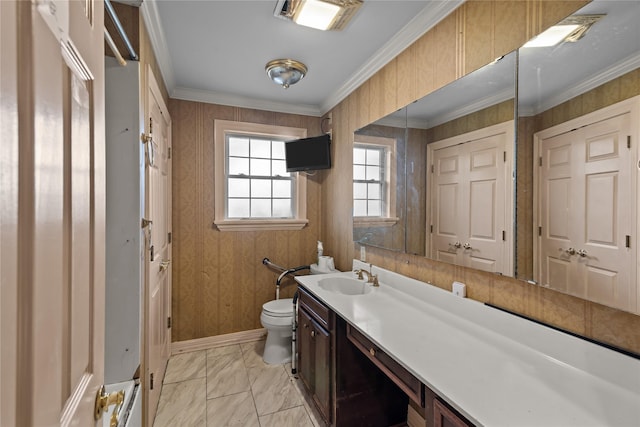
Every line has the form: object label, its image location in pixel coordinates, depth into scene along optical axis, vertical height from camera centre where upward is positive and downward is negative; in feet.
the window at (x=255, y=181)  9.93 +1.06
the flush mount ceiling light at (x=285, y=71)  7.46 +3.62
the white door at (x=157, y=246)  5.64 -0.83
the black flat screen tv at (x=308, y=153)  9.96 +1.97
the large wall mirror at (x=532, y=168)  3.18 +0.68
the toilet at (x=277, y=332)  8.50 -3.55
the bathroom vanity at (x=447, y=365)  2.97 -1.89
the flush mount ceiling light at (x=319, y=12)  5.28 +3.67
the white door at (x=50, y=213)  1.12 -0.01
